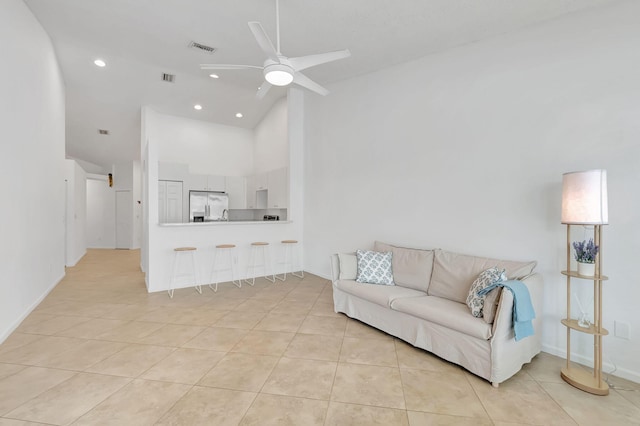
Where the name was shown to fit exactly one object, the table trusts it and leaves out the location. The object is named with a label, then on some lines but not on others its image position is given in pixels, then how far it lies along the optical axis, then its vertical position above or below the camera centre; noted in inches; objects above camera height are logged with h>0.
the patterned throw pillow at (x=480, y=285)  95.2 -25.5
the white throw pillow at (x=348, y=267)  142.2 -27.9
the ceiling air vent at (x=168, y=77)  203.1 +94.0
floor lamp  84.9 -2.9
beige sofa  87.1 -35.7
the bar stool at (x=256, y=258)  205.4 -35.4
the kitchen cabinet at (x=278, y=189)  229.8 +17.7
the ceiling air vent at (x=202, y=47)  158.7 +90.6
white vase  88.1 -17.8
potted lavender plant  88.0 -14.0
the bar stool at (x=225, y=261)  193.3 -35.5
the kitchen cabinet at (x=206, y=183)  262.6 +25.3
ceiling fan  100.8 +53.6
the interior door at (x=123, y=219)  367.9 -12.0
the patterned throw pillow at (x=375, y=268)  136.3 -27.5
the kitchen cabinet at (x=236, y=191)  282.5 +18.7
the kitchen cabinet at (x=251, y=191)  280.4 +18.3
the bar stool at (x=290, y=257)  223.3 -36.5
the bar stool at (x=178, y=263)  172.9 -33.9
